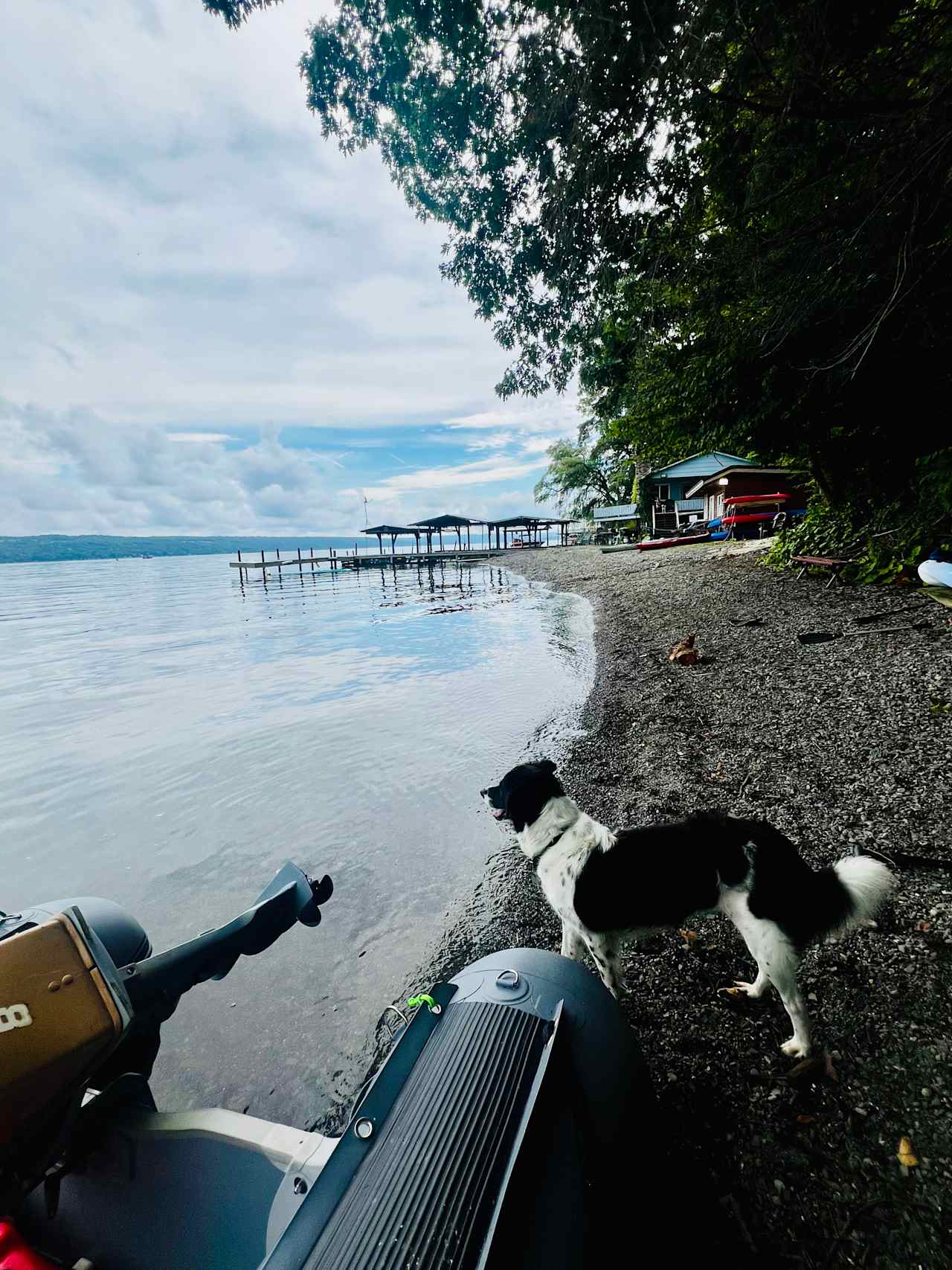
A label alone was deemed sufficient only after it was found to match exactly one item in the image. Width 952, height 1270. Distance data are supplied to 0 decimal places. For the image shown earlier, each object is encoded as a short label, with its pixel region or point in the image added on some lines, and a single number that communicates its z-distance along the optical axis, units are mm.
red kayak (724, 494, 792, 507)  25406
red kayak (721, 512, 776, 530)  24859
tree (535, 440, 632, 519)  51562
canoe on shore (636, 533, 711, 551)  30125
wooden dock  59781
